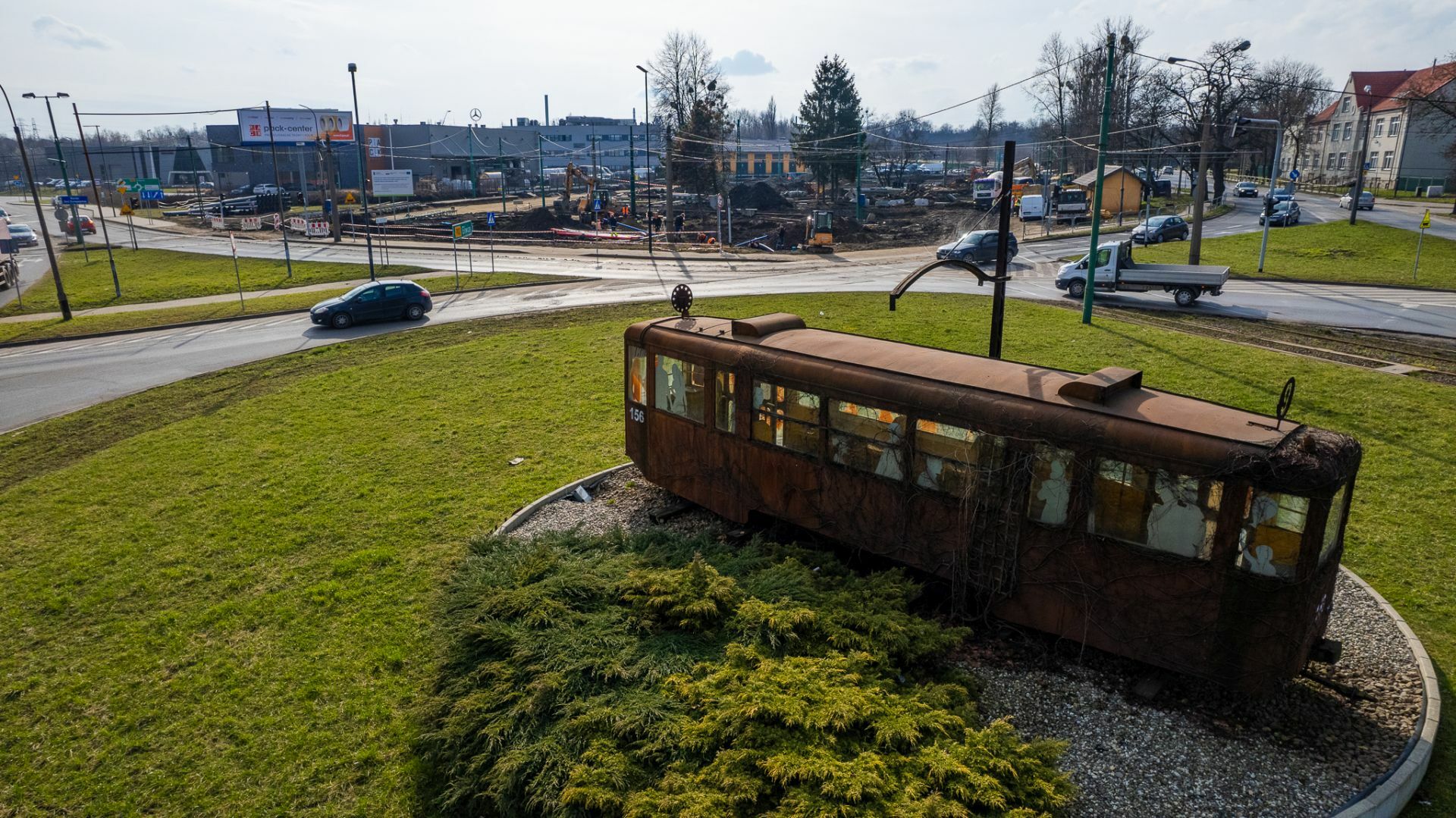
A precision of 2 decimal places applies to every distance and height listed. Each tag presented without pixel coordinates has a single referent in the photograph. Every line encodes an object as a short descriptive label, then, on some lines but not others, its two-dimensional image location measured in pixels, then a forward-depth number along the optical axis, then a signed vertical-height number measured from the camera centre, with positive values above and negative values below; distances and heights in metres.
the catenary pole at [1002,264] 12.65 -1.44
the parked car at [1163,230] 46.62 -3.59
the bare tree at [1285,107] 71.06 +4.51
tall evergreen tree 73.12 +4.14
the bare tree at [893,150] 95.56 +2.12
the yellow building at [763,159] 116.69 +1.31
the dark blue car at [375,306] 29.36 -4.32
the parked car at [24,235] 61.97 -3.69
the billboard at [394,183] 56.56 -0.47
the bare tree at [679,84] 82.44 +8.02
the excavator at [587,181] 69.44 -1.05
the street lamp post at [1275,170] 33.18 +0.07
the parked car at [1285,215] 51.16 -3.15
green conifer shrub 6.25 -4.41
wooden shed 58.75 -1.79
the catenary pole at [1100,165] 21.97 -0.06
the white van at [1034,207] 59.28 -2.85
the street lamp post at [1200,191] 32.12 -1.11
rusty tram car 7.66 -3.26
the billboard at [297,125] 76.69 +4.62
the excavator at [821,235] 52.94 -3.99
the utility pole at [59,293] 31.66 -3.97
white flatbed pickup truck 29.58 -3.95
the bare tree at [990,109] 121.06 +7.79
